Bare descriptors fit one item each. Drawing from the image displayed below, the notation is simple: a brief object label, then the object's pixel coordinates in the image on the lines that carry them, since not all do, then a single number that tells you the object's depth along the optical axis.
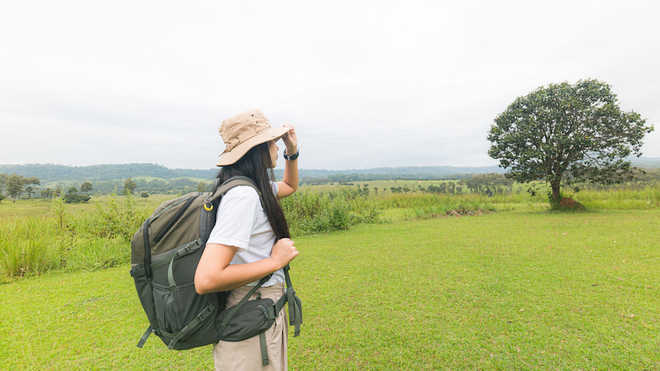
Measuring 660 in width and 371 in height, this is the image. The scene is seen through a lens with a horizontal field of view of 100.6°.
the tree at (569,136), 11.22
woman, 1.15
